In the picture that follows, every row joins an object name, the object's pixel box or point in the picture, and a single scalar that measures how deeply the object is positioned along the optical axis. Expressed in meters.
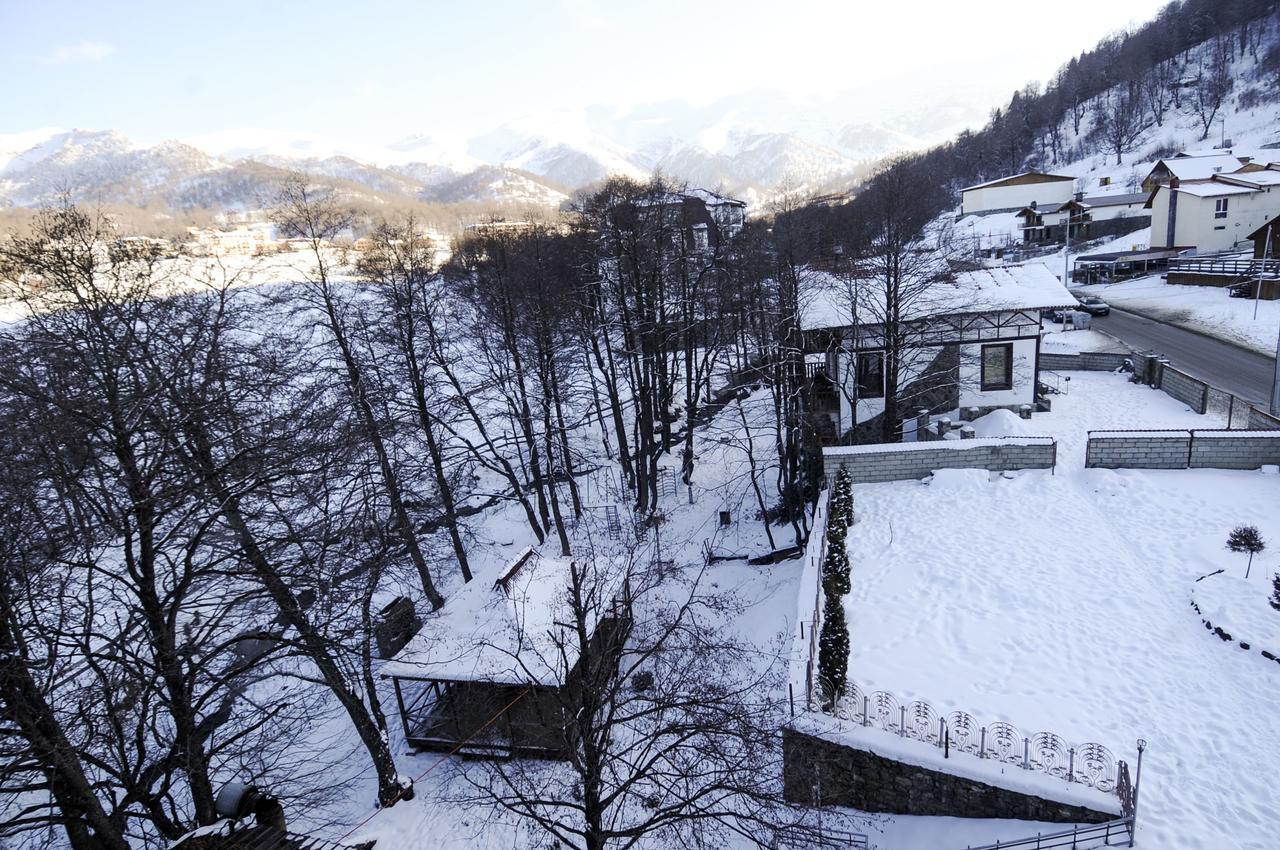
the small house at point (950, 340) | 20.36
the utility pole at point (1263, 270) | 30.60
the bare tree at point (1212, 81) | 83.06
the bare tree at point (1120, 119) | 89.12
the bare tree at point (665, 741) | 6.92
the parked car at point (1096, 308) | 37.34
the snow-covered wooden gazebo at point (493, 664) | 12.13
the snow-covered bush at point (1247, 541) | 10.97
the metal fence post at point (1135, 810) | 6.67
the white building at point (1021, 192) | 75.69
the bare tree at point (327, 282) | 15.00
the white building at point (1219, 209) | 46.16
